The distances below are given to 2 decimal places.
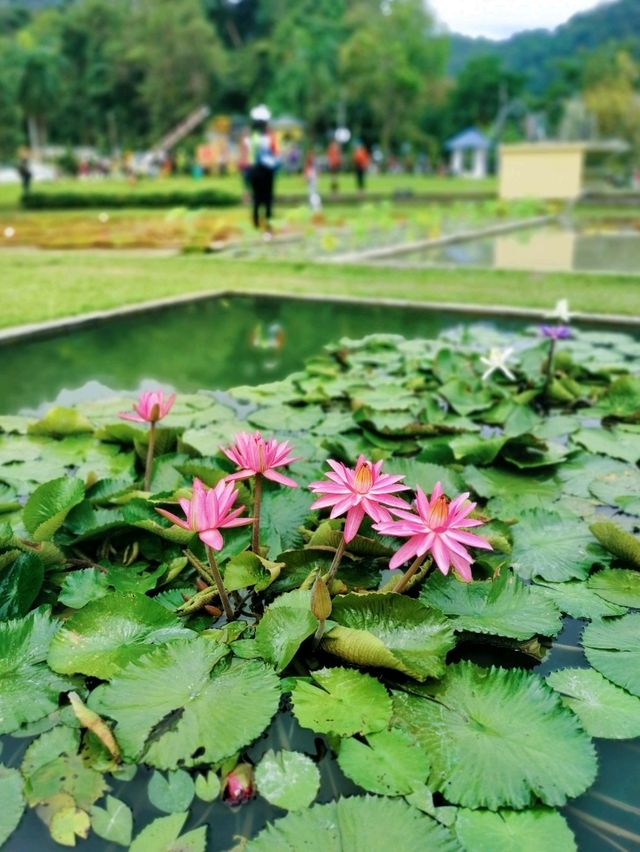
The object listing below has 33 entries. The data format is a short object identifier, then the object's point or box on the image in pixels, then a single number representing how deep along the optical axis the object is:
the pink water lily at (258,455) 1.47
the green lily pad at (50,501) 1.75
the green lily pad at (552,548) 1.70
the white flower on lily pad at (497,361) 2.83
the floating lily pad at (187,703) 1.16
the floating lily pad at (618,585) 1.59
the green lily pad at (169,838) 1.05
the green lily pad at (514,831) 1.03
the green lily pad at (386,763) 1.12
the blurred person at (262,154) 8.35
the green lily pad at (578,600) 1.55
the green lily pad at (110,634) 1.34
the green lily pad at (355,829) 1.00
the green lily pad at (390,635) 1.29
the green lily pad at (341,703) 1.20
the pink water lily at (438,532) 1.22
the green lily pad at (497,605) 1.44
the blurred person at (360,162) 19.06
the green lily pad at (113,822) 1.08
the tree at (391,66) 35.19
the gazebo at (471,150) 44.59
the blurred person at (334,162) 20.11
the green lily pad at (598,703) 1.25
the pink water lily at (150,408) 1.88
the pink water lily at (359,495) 1.30
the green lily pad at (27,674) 1.27
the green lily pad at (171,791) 1.12
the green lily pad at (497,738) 1.10
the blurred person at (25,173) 20.69
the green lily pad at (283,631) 1.31
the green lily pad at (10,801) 1.07
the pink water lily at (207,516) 1.28
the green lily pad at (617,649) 1.36
